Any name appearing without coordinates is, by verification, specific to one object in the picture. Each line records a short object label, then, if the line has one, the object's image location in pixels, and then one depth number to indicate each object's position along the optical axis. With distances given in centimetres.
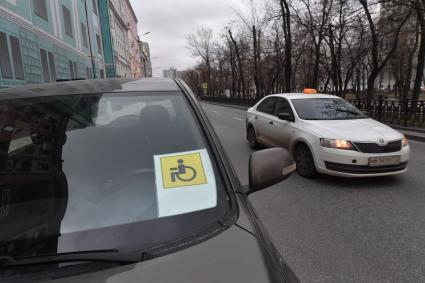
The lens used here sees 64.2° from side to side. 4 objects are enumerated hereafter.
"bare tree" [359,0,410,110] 1596
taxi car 550
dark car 123
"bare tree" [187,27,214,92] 6094
